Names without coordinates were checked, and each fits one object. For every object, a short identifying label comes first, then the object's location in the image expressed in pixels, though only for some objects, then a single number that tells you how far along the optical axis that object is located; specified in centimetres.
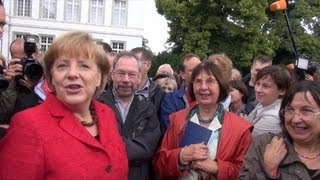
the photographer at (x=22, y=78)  252
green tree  2243
